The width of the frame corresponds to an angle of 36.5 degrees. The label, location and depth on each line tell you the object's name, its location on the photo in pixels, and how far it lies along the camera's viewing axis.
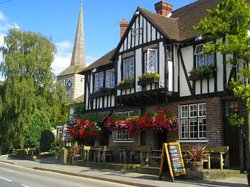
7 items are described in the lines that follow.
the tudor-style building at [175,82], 18.44
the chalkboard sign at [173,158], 15.66
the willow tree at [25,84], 37.41
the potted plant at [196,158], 15.96
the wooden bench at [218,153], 16.78
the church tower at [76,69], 61.09
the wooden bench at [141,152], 19.68
